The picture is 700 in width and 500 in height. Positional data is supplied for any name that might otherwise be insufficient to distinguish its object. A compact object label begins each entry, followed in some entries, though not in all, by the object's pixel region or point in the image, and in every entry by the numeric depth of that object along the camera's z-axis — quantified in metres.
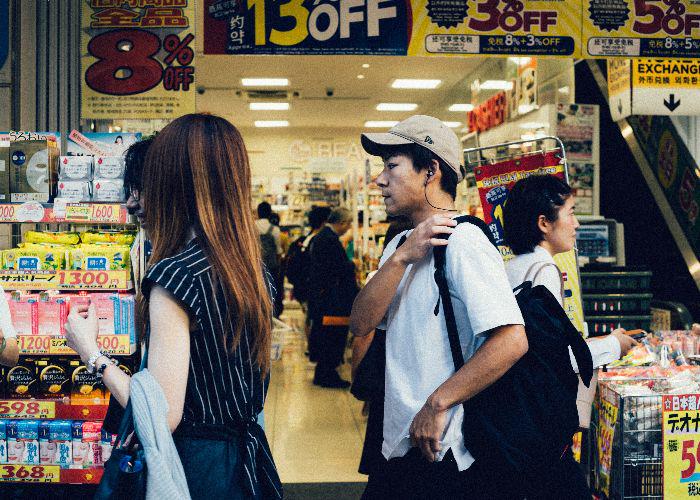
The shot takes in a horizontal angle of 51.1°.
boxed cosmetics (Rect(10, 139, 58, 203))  3.14
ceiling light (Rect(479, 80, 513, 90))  9.09
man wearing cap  1.80
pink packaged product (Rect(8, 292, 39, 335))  2.97
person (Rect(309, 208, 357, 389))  7.37
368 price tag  3.06
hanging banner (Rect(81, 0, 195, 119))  3.94
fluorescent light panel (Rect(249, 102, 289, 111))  13.77
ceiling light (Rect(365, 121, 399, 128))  16.44
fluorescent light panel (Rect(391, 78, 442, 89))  11.98
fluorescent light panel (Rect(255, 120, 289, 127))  16.19
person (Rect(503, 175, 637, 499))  2.86
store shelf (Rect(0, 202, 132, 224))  3.07
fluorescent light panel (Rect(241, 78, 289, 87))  11.71
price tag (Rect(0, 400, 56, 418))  3.06
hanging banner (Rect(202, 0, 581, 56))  4.38
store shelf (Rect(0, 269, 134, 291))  3.01
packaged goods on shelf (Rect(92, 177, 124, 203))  3.11
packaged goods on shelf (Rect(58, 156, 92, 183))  3.15
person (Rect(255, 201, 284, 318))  9.36
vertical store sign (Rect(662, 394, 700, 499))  3.02
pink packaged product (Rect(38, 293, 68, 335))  2.99
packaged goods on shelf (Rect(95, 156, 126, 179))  3.16
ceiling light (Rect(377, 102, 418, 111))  14.24
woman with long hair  1.55
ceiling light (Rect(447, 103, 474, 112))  12.41
